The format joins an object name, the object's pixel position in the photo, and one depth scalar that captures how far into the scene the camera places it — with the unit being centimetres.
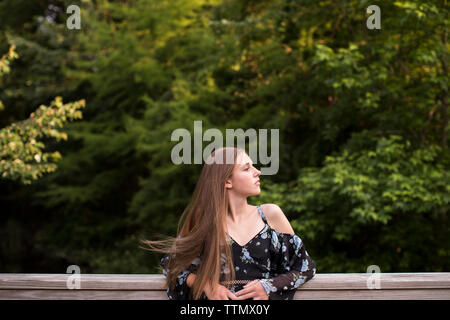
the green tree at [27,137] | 513
